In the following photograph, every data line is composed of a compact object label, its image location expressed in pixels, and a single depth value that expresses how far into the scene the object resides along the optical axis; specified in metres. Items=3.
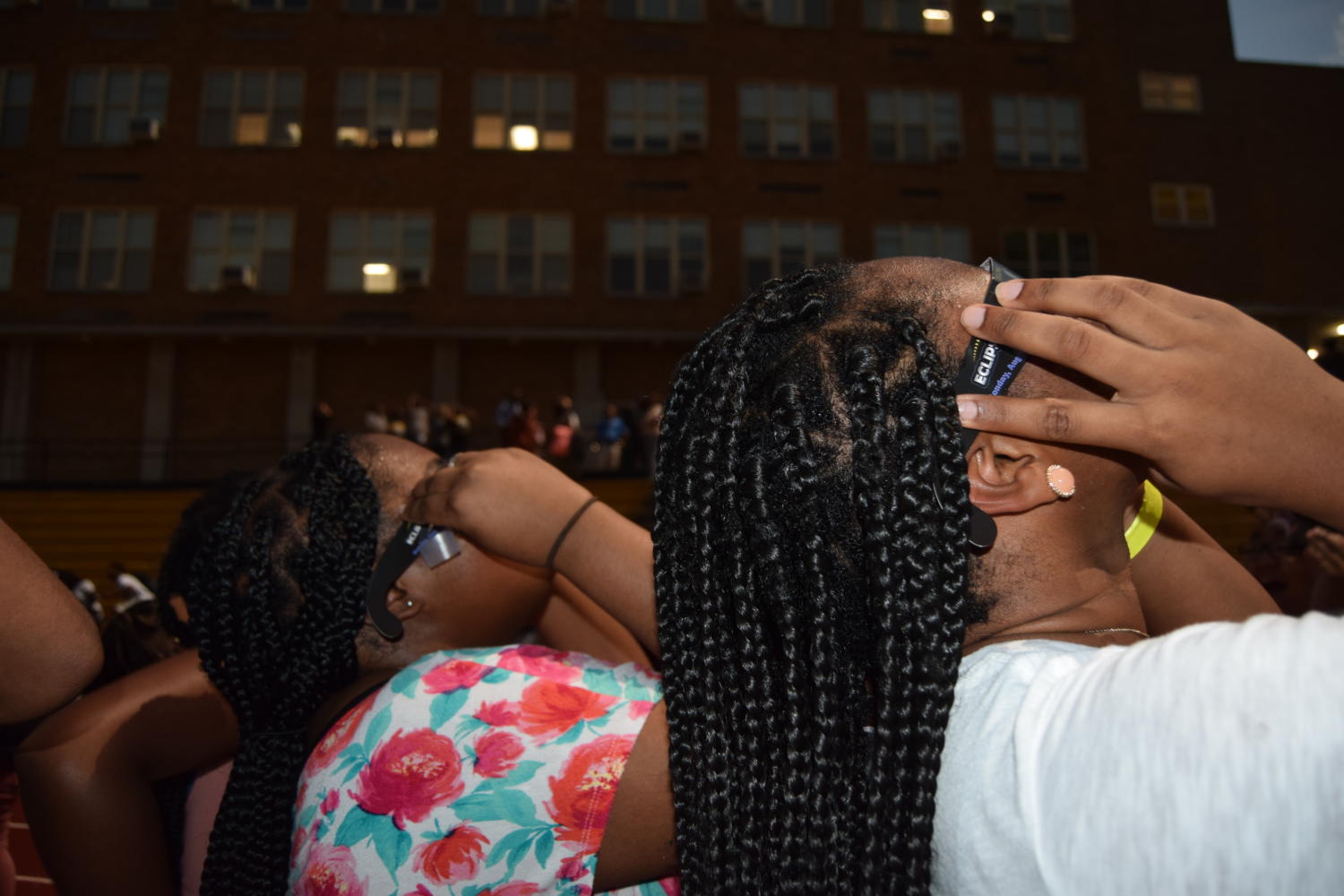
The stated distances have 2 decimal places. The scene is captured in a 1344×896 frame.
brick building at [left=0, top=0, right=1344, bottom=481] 20.73
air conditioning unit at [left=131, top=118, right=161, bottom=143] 20.81
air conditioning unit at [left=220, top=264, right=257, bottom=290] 20.53
